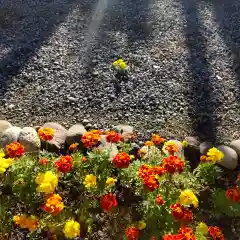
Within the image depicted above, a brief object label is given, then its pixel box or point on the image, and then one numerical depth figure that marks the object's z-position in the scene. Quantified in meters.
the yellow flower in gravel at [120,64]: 3.13
